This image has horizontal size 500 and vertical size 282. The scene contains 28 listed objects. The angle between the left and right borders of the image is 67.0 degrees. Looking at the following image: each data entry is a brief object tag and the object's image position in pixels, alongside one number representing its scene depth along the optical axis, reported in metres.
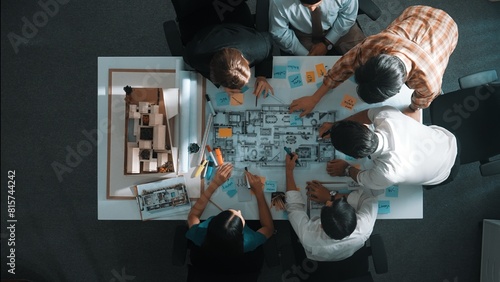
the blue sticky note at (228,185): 2.05
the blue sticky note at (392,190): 2.02
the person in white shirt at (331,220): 1.79
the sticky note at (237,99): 2.06
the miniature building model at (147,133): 1.99
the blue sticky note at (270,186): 2.03
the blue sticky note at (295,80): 2.06
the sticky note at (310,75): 2.07
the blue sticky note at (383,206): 2.03
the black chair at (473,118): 2.23
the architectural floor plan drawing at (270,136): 2.05
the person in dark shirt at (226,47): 1.80
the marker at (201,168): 2.05
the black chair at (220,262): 2.05
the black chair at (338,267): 2.30
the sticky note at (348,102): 2.05
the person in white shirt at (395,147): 1.69
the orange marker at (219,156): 2.04
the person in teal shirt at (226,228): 1.82
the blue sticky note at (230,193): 2.05
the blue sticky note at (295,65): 2.07
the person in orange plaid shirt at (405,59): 1.69
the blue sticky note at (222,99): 2.06
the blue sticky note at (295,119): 2.06
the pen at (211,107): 2.04
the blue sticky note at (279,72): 2.07
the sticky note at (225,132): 2.05
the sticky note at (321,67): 2.07
